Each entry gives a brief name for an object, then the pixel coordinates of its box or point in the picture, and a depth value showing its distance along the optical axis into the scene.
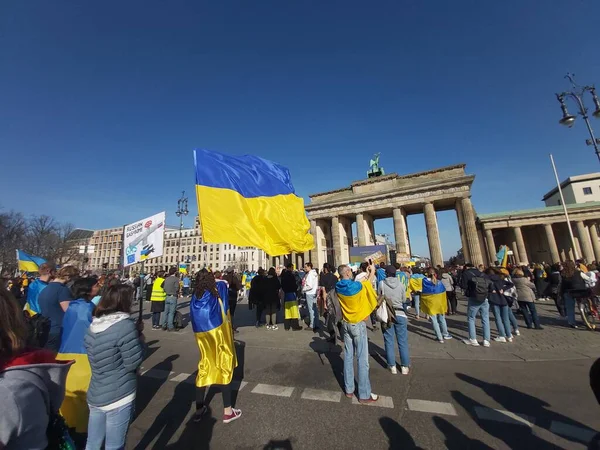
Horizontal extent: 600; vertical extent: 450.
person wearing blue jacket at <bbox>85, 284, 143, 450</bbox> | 2.34
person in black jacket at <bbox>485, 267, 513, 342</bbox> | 6.96
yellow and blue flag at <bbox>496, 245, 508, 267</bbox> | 15.70
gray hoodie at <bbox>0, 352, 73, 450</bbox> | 1.15
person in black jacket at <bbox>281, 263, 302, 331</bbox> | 8.95
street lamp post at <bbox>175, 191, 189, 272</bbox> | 26.28
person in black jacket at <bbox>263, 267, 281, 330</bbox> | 8.96
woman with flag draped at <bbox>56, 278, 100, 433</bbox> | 3.01
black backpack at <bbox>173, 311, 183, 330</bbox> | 9.33
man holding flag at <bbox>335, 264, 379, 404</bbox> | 4.05
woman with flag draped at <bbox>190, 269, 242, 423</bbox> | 3.67
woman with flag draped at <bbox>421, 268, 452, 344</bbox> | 7.12
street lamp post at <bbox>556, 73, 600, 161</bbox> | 9.59
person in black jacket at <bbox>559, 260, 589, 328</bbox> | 7.96
